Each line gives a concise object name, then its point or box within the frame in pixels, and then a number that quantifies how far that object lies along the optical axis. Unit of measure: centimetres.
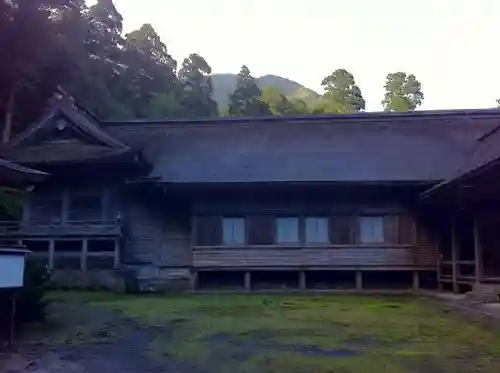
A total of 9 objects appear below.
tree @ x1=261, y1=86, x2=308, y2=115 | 5058
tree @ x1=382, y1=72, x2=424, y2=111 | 5806
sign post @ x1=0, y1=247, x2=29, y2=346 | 907
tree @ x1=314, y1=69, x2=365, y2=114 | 5662
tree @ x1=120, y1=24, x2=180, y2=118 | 4450
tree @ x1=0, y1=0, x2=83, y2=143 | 2695
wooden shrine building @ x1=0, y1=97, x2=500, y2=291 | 1984
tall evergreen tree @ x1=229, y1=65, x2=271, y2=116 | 4865
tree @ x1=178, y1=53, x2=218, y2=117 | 4825
